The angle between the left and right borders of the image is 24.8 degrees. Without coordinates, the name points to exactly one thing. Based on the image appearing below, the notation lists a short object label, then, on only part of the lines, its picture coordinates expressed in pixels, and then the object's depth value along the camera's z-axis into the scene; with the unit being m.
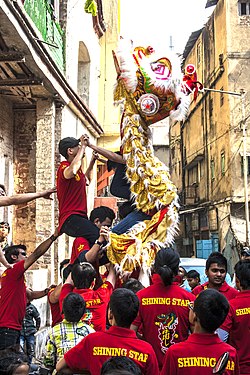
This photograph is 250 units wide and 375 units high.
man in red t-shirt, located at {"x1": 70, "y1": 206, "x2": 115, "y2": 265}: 5.17
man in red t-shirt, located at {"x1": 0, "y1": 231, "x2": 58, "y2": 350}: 5.37
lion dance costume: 5.47
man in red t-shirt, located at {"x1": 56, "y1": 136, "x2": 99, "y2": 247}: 5.58
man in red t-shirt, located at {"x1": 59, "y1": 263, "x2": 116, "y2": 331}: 4.37
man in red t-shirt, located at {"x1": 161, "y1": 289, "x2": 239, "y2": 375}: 3.09
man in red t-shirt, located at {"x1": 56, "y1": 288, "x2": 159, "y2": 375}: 3.24
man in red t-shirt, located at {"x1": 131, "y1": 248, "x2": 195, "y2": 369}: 3.99
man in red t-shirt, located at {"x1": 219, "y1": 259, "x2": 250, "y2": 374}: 3.92
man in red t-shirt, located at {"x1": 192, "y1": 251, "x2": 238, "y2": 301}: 4.52
